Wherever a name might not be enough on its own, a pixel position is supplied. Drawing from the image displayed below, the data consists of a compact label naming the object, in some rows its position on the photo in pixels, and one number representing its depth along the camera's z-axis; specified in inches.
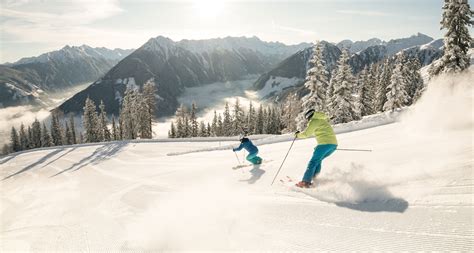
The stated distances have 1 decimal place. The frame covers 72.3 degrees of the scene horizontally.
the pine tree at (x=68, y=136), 4097.0
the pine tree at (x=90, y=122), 3125.0
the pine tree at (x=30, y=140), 4356.8
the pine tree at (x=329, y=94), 1857.3
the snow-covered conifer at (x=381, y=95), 2485.2
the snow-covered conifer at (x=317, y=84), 1747.2
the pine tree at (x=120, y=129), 3155.0
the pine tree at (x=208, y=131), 3581.7
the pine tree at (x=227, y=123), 3328.2
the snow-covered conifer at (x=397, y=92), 1900.8
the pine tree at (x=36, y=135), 4232.3
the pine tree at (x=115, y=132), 3420.3
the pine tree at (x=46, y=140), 3961.6
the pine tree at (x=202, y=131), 3492.1
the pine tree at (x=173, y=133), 3351.1
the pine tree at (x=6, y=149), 5263.3
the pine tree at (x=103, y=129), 3230.8
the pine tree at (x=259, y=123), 3572.8
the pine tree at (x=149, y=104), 2450.8
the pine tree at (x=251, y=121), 3615.7
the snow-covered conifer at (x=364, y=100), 2186.3
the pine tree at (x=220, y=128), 3507.6
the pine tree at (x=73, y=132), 4104.3
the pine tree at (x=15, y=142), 4485.7
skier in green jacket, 338.6
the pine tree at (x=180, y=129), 3043.8
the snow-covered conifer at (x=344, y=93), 1711.4
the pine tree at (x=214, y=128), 3599.4
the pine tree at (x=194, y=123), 3154.0
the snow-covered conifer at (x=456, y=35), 1290.6
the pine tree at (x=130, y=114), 2564.0
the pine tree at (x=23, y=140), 4483.0
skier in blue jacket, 512.7
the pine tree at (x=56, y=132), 4008.9
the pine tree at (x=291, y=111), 2893.7
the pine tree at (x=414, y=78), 2669.8
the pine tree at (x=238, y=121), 3125.0
